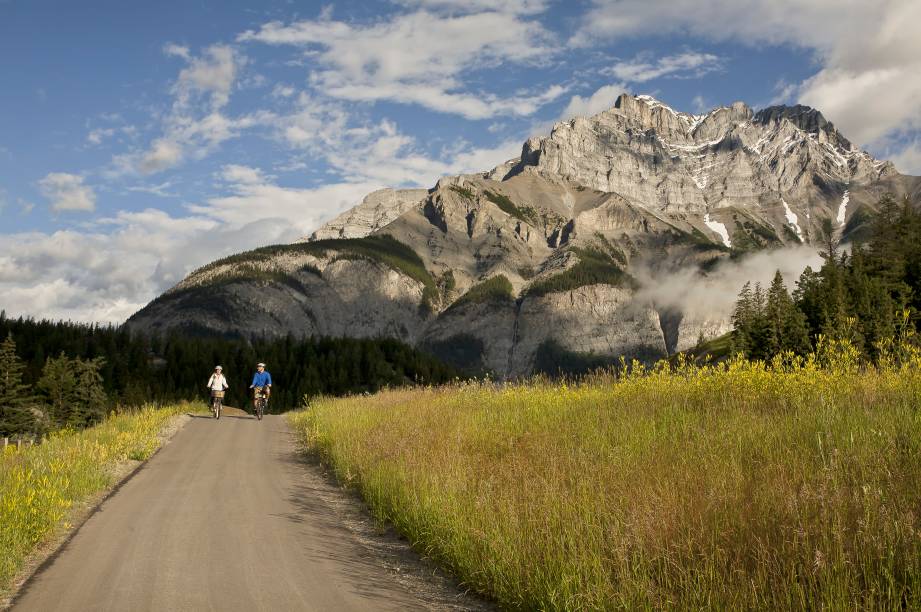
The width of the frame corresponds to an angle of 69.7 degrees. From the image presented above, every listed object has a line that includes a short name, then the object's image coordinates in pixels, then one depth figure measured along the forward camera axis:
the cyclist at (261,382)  31.48
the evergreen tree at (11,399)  63.88
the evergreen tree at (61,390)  64.88
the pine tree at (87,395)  63.81
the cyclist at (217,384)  30.41
